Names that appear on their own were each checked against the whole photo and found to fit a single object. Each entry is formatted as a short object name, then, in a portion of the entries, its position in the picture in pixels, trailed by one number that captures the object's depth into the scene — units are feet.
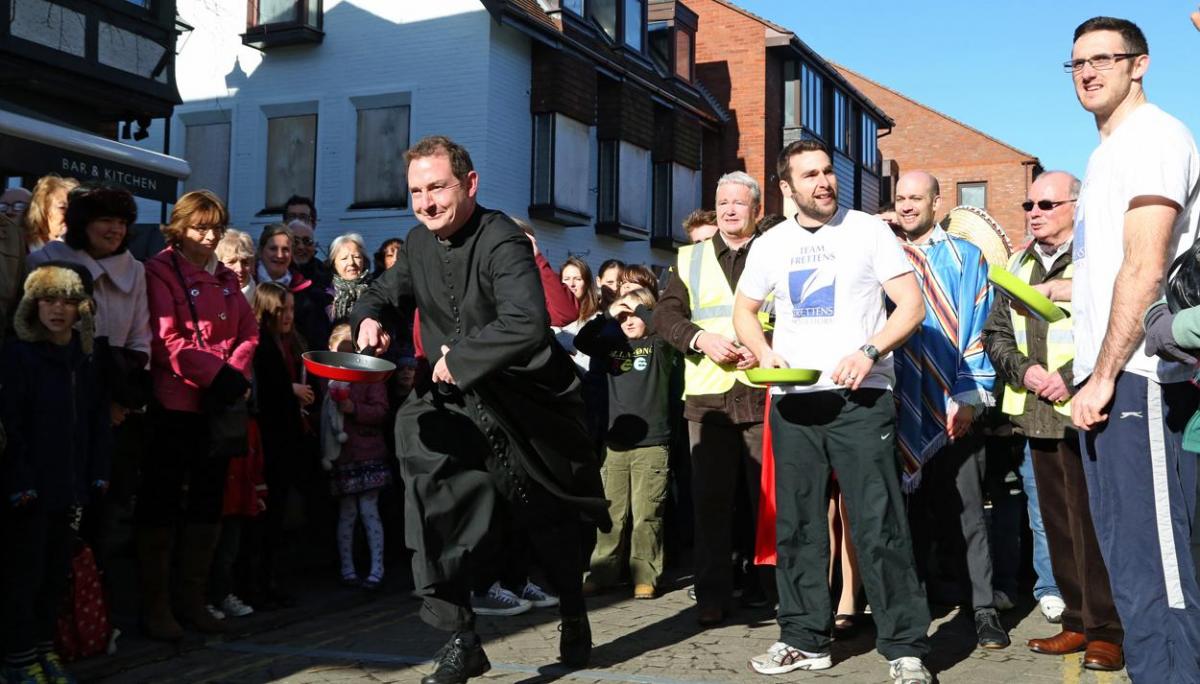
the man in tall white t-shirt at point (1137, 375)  11.89
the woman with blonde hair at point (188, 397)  19.70
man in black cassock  15.75
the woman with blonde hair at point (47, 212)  20.03
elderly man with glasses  17.29
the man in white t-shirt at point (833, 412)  16.08
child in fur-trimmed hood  15.89
